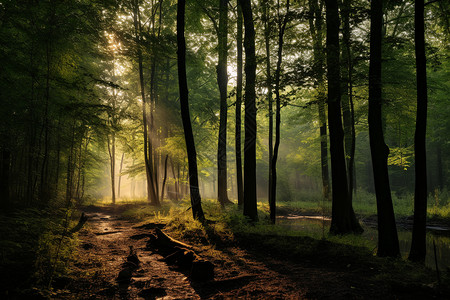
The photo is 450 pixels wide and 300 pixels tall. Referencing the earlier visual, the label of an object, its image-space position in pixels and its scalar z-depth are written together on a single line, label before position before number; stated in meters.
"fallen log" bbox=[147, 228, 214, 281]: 4.68
